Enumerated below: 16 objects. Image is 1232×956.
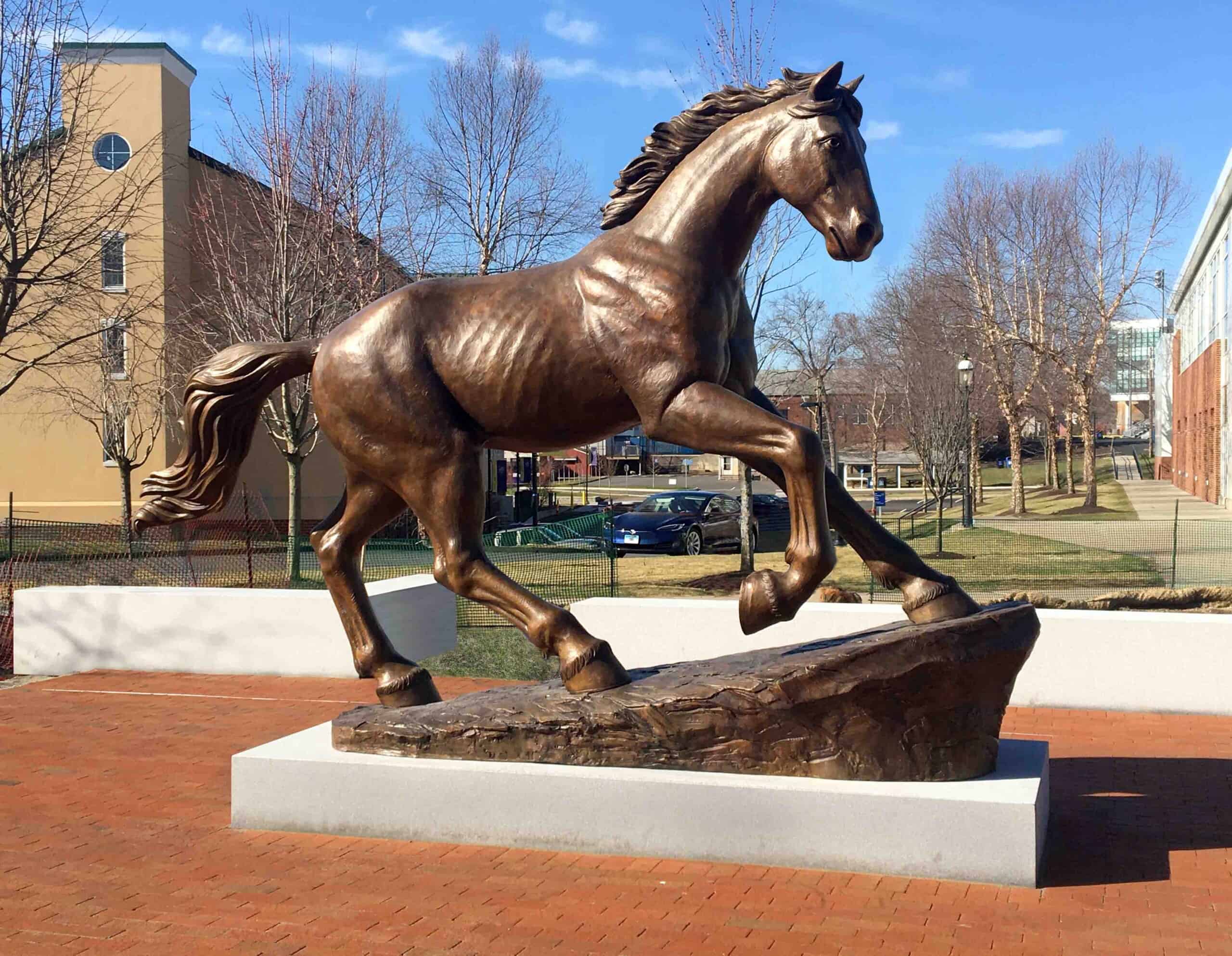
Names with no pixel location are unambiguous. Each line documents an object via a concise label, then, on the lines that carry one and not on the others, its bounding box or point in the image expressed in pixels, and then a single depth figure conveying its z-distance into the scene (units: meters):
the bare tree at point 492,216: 21.36
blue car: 22.70
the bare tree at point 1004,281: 33.06
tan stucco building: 22.70
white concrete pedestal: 4.36
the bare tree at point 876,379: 40.16
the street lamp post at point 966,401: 24.98
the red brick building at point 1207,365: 32.31
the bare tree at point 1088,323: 31.31
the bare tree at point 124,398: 21.19
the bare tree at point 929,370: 29.12
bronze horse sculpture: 4.62
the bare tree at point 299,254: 16.70
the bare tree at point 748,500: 16.69
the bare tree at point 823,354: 39.75
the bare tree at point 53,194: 12.35
